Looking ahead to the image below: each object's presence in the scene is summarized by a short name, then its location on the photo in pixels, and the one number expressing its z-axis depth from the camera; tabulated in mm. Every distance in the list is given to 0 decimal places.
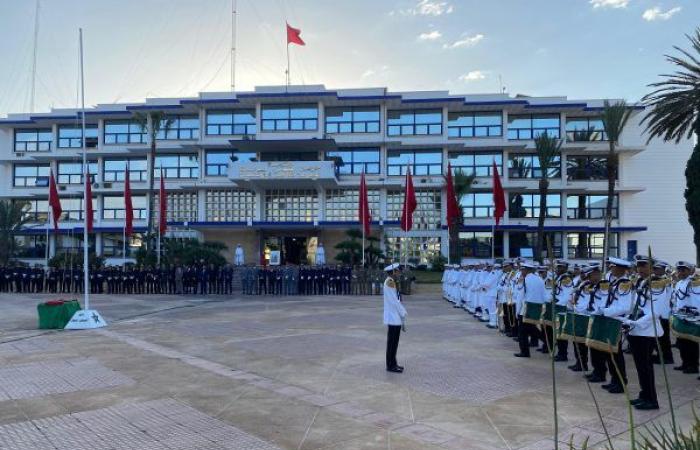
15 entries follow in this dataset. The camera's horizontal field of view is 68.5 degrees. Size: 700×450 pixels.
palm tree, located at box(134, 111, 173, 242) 36062
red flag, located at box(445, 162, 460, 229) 23625
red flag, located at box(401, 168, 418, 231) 25203
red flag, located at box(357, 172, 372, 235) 28042
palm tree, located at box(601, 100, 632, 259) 33656
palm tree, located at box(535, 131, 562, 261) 35719
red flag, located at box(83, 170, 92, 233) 18034
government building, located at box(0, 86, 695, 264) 39062
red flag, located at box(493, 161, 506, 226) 21078
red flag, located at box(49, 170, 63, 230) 20762
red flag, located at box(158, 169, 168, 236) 29886
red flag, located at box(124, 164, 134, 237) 27391
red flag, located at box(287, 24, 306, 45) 37562
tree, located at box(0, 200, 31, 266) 37188
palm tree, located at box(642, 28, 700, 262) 24781
